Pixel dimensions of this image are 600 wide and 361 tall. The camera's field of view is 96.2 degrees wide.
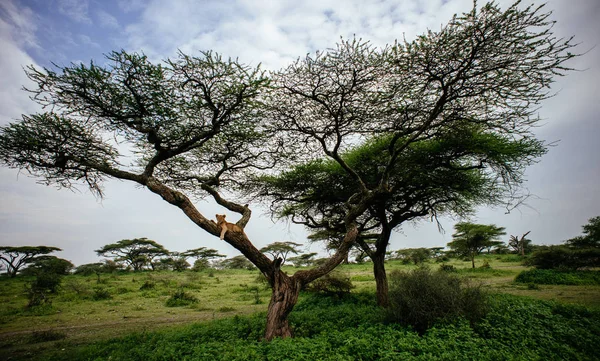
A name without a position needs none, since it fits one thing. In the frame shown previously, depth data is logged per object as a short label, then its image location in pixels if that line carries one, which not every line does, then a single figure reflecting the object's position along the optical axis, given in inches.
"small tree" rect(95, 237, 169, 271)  1384.1
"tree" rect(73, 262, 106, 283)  1184.2
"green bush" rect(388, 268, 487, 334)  239.5
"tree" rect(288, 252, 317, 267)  1574.8
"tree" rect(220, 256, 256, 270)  1717.5
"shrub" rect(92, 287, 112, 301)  607.6
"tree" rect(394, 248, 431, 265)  1334.5
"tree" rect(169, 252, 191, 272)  1435.8
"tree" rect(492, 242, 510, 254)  1639.1
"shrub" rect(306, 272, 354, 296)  512.7
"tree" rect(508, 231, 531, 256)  1503.6
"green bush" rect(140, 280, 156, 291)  738.5
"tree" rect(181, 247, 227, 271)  1543.1
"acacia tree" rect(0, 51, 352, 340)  250.2
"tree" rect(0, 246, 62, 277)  1107.2
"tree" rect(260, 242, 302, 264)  1421.6
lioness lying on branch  264.2
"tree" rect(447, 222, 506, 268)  1049.7
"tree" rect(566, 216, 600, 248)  891.7
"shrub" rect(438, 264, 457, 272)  847.6
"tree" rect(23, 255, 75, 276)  969.7
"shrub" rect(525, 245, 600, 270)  709.9
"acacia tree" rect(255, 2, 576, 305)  229.9
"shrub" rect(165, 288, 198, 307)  548.6
